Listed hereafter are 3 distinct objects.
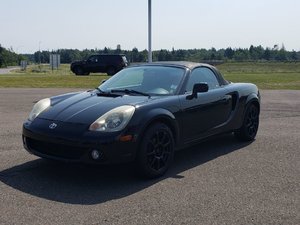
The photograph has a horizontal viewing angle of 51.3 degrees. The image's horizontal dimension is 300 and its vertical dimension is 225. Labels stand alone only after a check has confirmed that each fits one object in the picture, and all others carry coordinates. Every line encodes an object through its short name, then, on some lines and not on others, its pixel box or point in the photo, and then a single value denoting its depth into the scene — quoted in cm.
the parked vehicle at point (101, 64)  2452
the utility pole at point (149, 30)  1804
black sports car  354
